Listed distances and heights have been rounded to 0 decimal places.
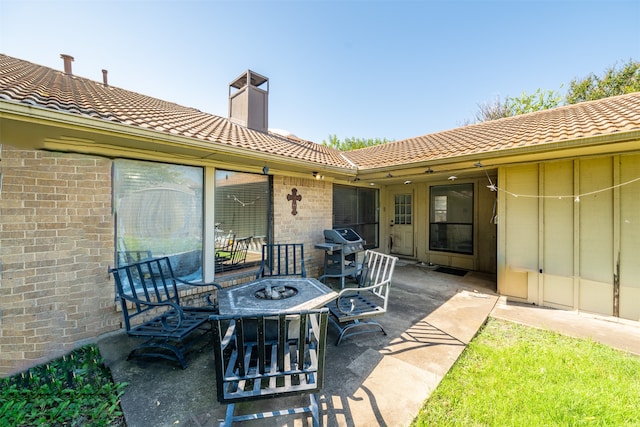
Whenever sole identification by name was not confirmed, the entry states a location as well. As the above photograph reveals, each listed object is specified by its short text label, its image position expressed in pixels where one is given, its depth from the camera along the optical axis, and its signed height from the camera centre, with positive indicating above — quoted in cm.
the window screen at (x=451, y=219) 696 -12
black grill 509 -81
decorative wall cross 532 +34
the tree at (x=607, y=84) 1368 +798
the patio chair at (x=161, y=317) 264 -130
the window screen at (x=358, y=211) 674 +12
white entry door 798 -35
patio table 249 -96
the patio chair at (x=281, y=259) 450 -93
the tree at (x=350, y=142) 2364 +718
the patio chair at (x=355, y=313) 308 -129
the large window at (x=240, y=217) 427 -5
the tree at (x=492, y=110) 1789 +806
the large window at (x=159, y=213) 334 +1
